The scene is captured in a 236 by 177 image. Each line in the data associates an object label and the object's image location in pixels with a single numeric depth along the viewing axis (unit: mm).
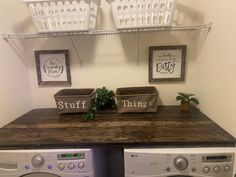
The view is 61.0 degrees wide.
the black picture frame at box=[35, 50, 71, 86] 1750
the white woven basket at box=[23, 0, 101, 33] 1328
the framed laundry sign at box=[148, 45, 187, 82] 1681
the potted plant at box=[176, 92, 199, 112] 1589
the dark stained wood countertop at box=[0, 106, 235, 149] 1107
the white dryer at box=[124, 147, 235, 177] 1043
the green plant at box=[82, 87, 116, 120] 1666
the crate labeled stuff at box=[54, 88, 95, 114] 1562
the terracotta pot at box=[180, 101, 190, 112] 1589
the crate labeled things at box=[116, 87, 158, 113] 1518
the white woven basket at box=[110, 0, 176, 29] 1310
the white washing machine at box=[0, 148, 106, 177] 1097
